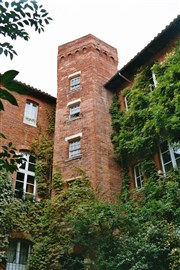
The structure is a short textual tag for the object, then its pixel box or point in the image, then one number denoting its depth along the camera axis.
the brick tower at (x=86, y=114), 18.36
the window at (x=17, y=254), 15.91
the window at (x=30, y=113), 21.95
